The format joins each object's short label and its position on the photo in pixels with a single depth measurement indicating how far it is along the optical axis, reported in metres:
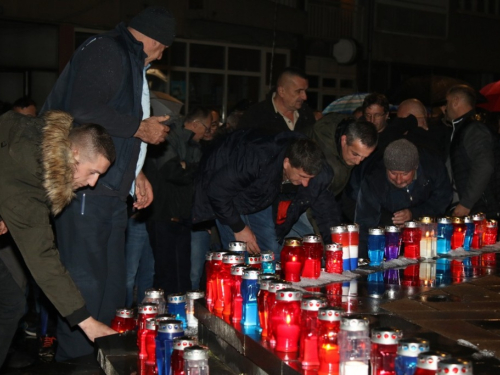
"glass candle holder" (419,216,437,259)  5.79
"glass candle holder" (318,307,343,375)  3.13
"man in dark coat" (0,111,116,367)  3.98
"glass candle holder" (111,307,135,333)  4.39
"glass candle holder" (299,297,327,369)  3.27
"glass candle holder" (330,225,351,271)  5.15
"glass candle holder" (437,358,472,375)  2.53
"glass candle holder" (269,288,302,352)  3.40
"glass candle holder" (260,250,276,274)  4.60
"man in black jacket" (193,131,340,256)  5.77
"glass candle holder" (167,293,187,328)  4.29
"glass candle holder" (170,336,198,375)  3.25
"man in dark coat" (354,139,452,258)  6.77
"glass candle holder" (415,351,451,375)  2.61
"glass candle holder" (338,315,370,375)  2.97
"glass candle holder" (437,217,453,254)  5.98
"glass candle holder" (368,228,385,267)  5.47
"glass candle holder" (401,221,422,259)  5.72
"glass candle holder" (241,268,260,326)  3.85
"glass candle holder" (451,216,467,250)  6.10
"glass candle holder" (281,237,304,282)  4.59
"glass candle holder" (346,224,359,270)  5.18
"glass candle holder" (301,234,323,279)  4.74
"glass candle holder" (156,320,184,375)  3.44
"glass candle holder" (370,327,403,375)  2.93
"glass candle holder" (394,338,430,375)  2.79
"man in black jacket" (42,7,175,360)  4.92
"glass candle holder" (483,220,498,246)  6.54
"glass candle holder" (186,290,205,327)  4.35
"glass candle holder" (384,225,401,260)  5.62
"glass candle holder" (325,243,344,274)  4.95
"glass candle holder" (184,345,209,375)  3.04
